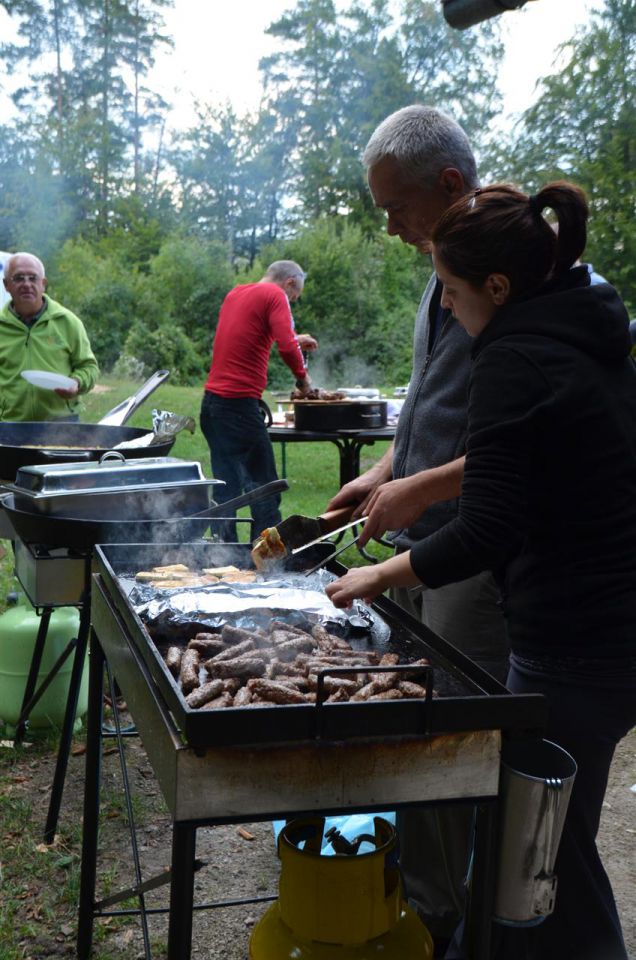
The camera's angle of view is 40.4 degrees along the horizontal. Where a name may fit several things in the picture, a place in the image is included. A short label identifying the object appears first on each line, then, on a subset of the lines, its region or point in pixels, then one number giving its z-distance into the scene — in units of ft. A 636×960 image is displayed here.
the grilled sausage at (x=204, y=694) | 4.98
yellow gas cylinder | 5.49
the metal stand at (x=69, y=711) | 10.17
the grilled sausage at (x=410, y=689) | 5.15
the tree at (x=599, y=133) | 43.68
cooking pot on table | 20.68
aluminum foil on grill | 6.42
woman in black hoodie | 5.14
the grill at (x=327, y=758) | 4.35
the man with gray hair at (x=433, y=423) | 7.62
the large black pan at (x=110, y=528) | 9.08
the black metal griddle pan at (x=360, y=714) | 4.22
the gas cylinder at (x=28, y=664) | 12.89
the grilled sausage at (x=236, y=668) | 5.51
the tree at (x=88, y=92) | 66.95
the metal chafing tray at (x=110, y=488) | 9.53
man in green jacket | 19.30
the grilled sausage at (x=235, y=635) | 6.22
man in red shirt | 21.94
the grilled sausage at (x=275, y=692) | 5.03
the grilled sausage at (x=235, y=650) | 5.77
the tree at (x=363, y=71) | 60.75
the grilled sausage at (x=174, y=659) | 5.62
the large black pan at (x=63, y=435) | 14.32
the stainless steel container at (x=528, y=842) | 4.77
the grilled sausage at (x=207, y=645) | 5.98
